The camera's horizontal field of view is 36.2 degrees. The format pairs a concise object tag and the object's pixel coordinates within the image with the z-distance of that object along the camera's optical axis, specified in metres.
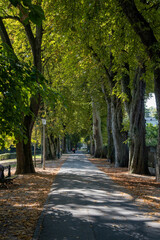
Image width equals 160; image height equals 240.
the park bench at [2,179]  9.10
